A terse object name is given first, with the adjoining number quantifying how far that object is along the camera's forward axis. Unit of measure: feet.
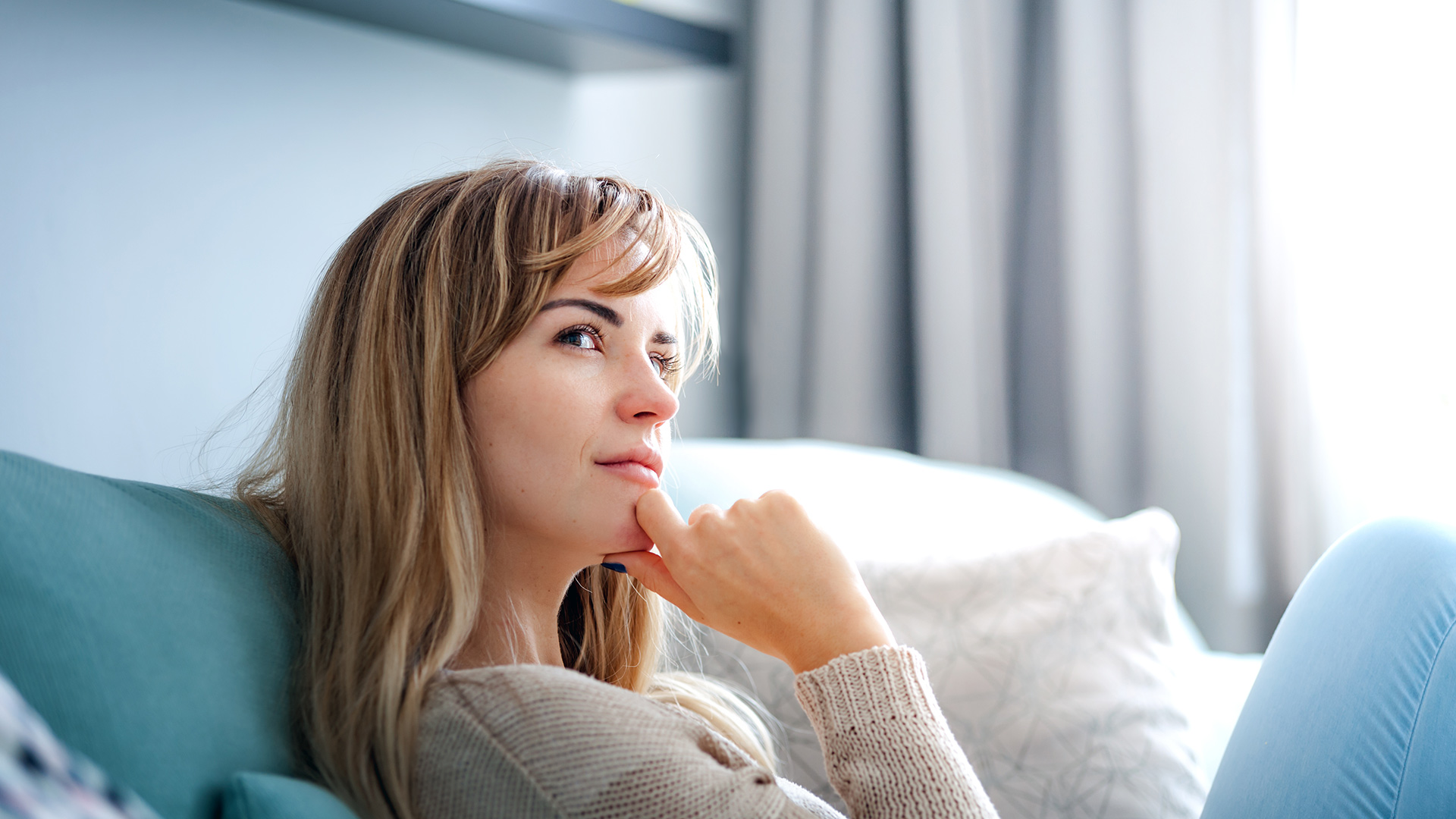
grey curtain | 5.74
